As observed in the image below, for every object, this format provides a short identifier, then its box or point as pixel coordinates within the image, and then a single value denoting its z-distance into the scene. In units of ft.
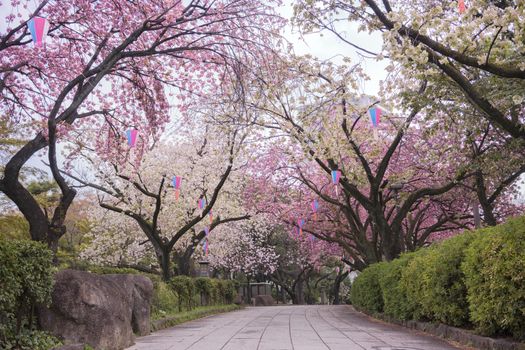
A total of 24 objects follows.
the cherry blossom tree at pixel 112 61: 22.91
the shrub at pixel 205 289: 57.77
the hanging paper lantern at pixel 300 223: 63.96
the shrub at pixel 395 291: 32.30
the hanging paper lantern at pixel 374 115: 33.78
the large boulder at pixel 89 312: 18.86
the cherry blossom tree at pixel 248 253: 95.04
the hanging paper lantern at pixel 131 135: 31.22
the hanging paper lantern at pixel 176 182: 46.76
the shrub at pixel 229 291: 76.49
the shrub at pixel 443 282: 22.90
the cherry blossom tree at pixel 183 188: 54.95
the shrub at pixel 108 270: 38.47
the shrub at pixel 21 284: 15.05
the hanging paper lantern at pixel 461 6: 19.33
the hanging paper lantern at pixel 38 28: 18.71
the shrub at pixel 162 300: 38.01
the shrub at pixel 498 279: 16.30
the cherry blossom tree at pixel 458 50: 20.33
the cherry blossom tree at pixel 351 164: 41.63
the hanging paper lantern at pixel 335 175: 42.42
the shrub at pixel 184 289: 46.73
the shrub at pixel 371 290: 43.84
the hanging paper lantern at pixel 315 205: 56.26
